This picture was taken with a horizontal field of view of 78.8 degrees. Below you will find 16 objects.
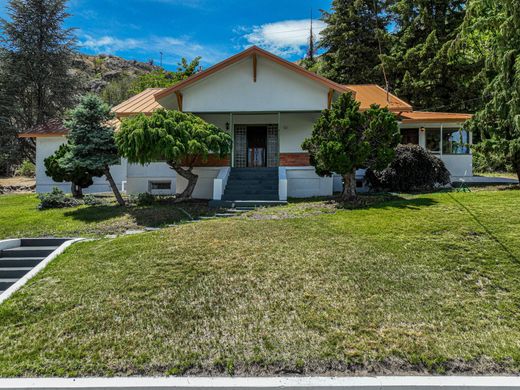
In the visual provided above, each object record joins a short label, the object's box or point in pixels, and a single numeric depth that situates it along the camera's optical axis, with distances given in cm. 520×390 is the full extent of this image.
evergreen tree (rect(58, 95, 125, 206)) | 1122
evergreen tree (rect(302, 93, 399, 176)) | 989
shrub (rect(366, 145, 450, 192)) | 1279
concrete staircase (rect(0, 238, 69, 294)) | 609
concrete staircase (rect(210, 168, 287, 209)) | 1134
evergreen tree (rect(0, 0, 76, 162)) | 2036
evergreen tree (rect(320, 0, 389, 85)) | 2811
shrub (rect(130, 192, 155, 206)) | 1210
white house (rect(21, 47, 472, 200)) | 1365
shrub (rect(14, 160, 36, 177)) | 2433
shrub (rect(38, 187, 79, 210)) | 1186
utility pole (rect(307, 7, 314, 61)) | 4066
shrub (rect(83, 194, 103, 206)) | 1223
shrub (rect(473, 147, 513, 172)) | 1218
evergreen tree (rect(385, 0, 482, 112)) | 2417
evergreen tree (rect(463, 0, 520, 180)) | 904
